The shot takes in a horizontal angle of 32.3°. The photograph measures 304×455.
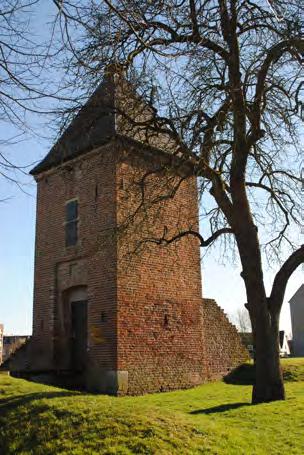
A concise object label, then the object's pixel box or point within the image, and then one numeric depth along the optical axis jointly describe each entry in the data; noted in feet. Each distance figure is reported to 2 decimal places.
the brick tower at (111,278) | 50.60
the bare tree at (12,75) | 17.46
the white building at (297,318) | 172.57
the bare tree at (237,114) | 34.30
